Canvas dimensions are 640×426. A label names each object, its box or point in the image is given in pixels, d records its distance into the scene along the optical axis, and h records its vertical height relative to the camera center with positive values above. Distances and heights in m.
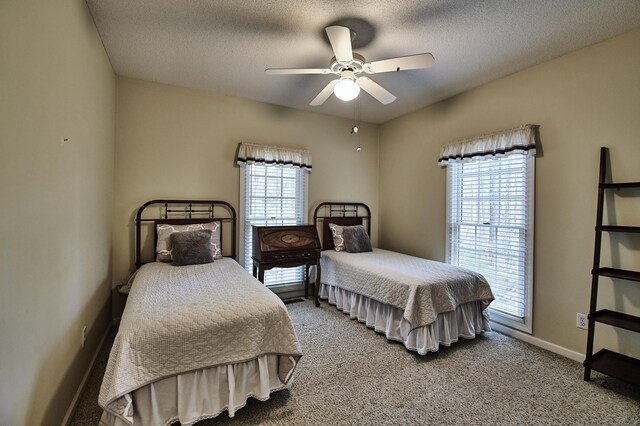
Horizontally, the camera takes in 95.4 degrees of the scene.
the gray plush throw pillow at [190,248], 2.94 -0.42
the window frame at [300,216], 3.73 -0.16
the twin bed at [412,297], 2.56 -0.86
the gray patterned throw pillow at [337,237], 4.03 -0.40
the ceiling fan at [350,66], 2.00 +1.07
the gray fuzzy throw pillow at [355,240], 3.93 -0.43
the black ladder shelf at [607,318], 2.03 -0.80
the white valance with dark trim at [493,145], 2.78 +0.68
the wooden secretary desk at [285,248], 3.39 -0.48
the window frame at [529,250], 2.81 -0.39
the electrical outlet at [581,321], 2.47 -0.94
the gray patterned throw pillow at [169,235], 3.07 -0.32
